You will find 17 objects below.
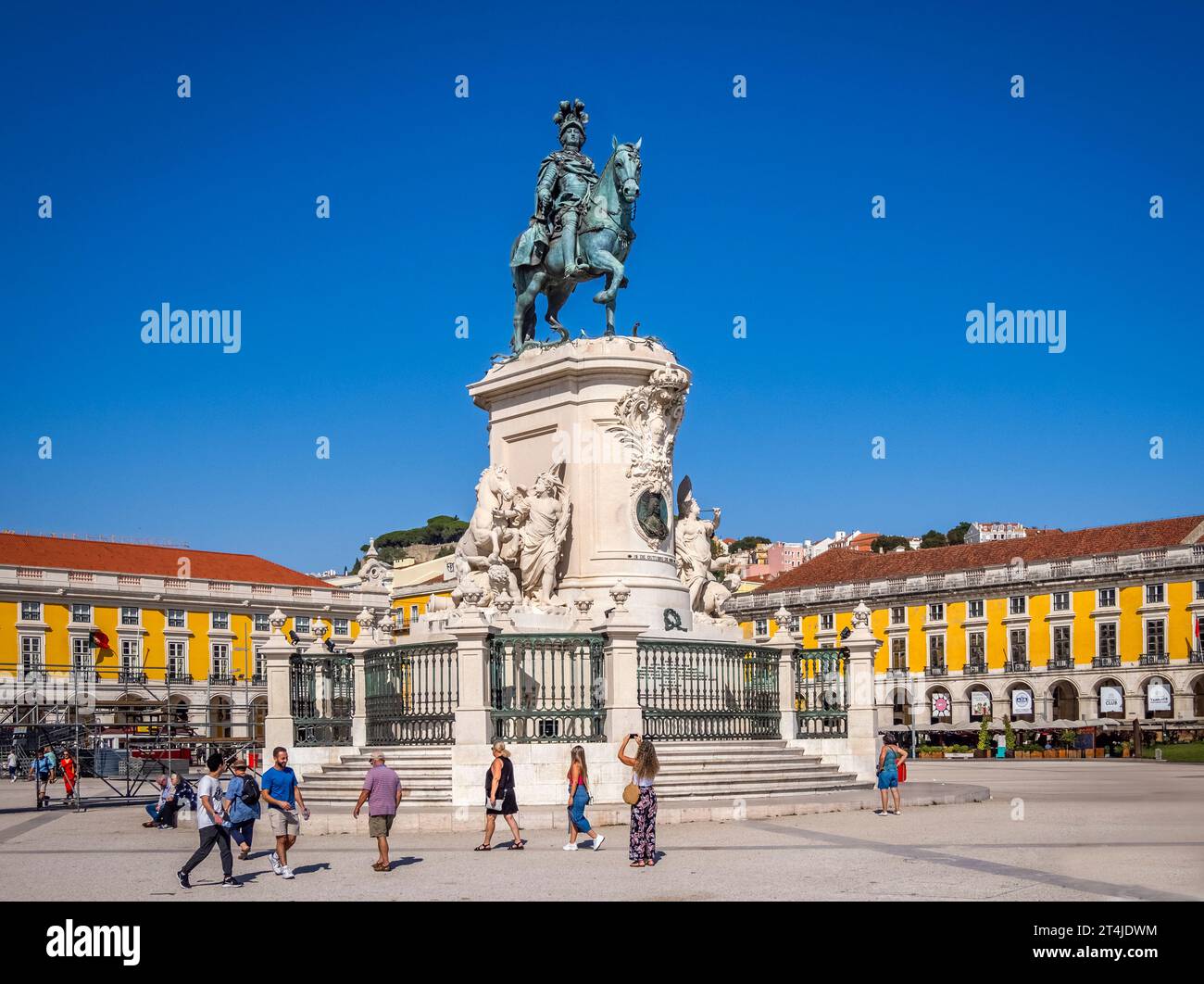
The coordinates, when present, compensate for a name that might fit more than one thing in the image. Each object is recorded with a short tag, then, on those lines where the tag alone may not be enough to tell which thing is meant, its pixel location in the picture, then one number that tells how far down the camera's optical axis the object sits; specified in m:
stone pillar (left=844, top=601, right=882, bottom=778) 22.25
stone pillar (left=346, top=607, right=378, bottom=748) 22.50
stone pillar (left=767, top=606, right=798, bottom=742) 21.83
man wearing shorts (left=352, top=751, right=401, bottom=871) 13.56
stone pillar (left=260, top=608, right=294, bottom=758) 22.67
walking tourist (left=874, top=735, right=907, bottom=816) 18.77
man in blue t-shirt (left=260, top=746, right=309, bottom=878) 13.22
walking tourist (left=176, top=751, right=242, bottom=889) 12.73
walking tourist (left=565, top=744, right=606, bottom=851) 14.91
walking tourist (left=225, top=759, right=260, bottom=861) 13.61
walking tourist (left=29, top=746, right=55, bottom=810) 26.86
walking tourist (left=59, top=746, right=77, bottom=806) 28.25
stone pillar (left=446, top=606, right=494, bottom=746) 18.09
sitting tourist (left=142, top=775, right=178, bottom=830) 19.91
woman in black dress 15.17
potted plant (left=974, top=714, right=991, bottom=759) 53.44
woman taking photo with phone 13.40
